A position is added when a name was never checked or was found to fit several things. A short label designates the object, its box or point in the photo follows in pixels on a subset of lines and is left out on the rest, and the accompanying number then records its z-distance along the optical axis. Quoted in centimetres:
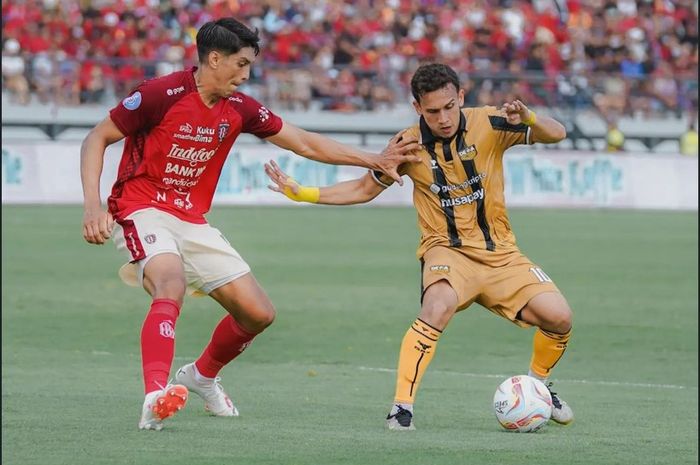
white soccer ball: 1512
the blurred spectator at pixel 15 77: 5294
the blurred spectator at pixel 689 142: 5866
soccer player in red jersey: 1462
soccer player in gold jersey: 1582
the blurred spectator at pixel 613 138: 5931
